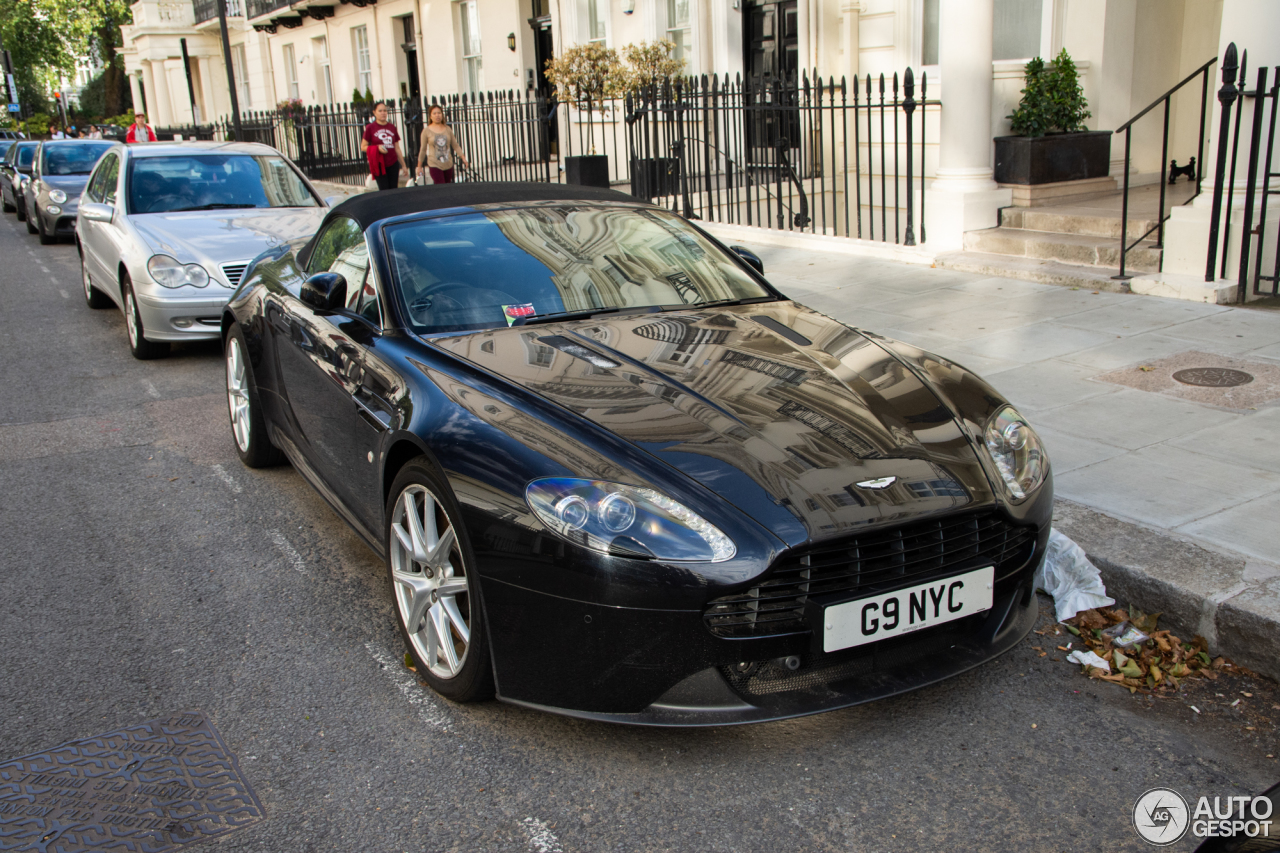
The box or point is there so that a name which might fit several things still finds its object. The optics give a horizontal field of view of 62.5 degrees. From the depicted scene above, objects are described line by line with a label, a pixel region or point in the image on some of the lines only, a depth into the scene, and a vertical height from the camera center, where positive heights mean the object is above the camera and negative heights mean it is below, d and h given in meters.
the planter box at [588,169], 14.09 -0.32
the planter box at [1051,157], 10.08 -0.35
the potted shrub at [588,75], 15.18 +0.98
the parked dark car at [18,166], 20.25 +0.16
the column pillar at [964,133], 9.64 -0.08
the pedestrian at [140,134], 27.77 +0.89
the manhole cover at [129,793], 2.72 -1.65
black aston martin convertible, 2.73 -0.94
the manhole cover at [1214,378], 5.95 -1.48
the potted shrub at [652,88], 13.23 +0.65
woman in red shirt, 15.83 +0.11
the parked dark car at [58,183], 16.78 -0.17
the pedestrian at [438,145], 14.91 +0.10
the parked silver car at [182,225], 8.05 -0.49
